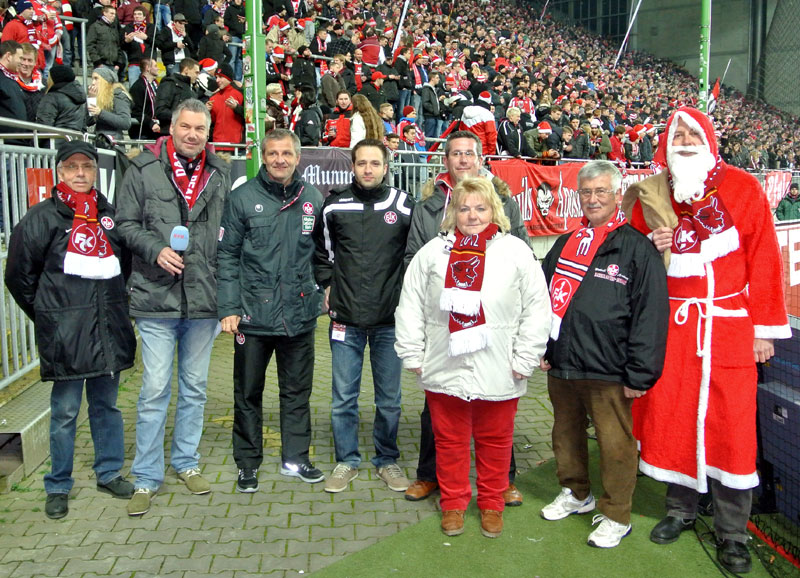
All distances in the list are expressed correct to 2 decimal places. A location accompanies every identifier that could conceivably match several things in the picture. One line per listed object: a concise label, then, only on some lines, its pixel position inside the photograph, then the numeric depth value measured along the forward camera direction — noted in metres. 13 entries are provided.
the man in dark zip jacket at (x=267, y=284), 4.28
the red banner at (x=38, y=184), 5.55
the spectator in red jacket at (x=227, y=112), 9.60
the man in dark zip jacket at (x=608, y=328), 3.64
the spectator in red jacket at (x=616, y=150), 18.56
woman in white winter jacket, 3.70
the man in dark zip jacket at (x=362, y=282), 4.36
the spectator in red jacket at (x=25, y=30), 9.07
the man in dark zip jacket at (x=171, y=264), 4.14
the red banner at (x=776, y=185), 15.47
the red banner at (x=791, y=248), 4.80
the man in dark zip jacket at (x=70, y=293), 3.99
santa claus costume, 3.62
